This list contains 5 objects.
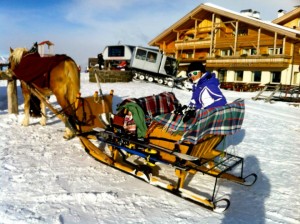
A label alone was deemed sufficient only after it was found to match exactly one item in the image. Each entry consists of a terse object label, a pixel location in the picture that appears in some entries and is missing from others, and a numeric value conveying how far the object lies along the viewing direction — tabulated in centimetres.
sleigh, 389
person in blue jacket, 436
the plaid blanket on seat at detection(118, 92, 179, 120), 505
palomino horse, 629
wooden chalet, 2536
